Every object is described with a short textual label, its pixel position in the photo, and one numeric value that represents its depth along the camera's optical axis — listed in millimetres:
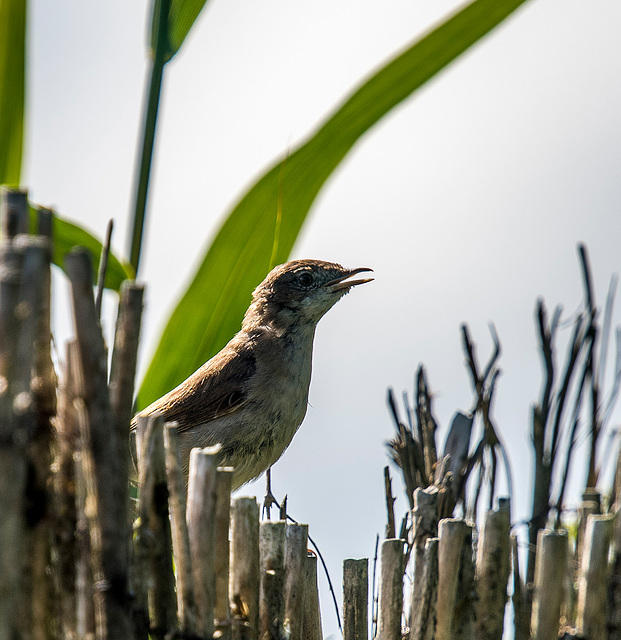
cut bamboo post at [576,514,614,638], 3791
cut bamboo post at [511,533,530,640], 4273
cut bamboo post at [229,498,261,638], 3959
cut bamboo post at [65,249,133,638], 3010
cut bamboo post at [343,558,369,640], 4594
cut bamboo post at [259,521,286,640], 4141
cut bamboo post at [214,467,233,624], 3709
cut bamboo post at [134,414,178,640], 3477
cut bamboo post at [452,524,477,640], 4078
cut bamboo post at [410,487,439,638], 4324
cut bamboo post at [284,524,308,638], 4324
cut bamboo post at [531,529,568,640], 3861
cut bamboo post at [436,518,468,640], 4020
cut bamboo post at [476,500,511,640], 4121
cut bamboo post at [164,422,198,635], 3504
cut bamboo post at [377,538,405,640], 4246
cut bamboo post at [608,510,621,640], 3865
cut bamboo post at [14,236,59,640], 3088
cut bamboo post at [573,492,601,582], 4211
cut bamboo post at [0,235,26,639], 2811
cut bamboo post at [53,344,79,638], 3180
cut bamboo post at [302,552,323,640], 4746
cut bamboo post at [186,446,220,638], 3508
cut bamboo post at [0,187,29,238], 3080
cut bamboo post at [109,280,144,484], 3135
